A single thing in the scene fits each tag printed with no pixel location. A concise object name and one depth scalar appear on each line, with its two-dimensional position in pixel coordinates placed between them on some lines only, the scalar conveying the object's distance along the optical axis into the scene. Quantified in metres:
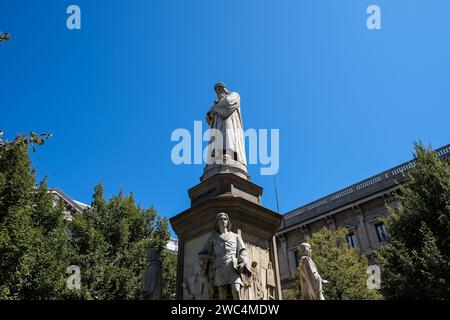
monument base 7.25
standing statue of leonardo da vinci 9.30
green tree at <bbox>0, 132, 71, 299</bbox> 14.68
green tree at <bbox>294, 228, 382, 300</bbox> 20.46
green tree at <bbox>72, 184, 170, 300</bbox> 18.20
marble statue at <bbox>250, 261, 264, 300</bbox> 6.80
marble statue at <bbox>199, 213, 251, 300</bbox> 5.87
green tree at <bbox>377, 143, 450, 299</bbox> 13.52
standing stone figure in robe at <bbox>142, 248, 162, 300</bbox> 7.32
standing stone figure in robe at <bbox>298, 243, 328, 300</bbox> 7.04
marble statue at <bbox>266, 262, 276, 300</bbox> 7.19
